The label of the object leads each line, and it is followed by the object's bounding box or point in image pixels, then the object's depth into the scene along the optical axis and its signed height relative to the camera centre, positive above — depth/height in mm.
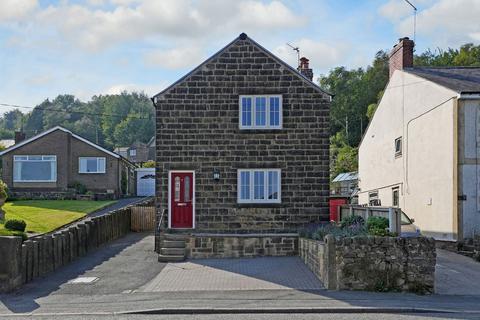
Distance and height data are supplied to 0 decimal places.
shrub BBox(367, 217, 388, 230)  15883 -976
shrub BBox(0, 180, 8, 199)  28520 -412
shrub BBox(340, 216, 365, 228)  18734 -1091
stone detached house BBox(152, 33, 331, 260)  22906 +1379
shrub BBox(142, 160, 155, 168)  67138 +2119
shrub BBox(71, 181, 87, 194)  45906 -233
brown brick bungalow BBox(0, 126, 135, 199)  45562 +1293
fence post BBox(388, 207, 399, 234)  15883 -945
